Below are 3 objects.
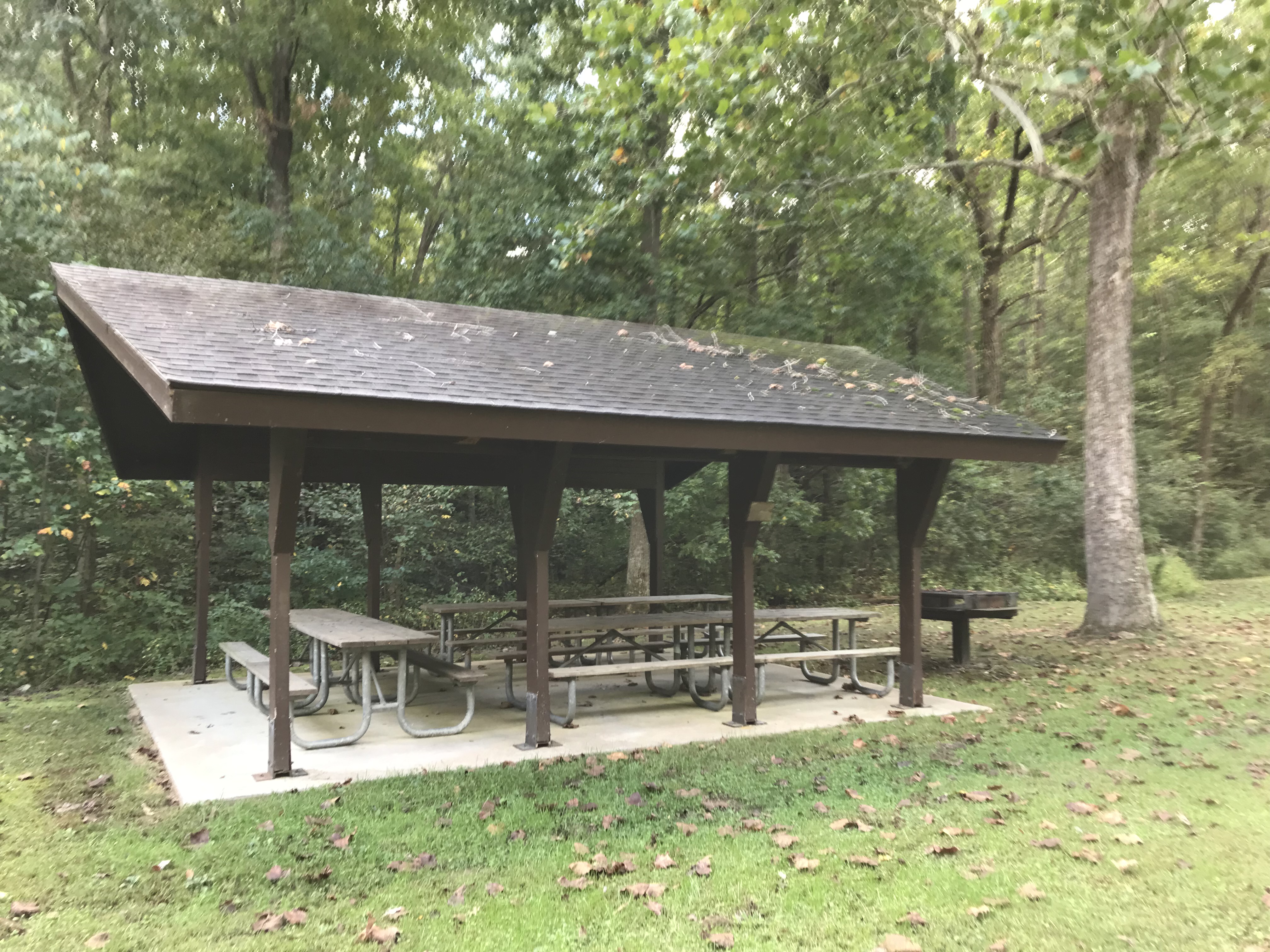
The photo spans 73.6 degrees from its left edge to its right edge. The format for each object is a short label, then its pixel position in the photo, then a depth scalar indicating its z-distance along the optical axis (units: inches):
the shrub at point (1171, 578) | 574.2
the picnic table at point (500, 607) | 291.4
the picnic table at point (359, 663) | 227.6
